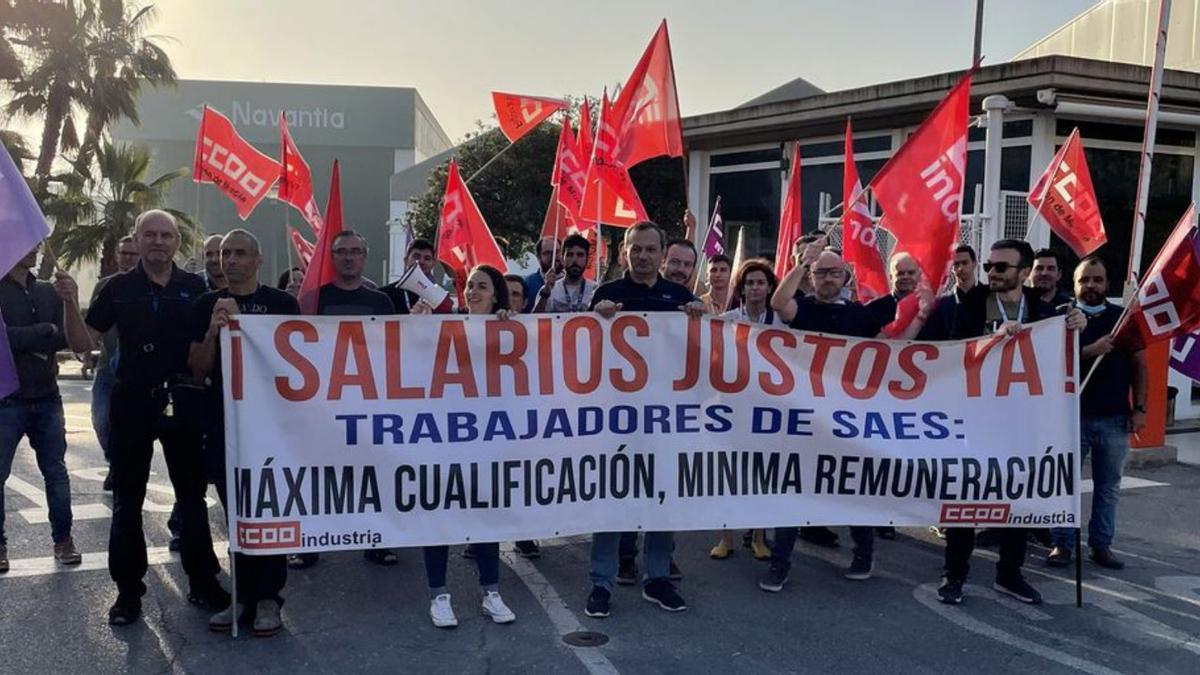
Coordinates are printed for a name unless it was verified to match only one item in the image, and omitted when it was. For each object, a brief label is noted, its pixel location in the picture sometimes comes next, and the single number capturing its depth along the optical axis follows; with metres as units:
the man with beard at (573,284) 6.92
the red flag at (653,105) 8.34
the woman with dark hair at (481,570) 4.76
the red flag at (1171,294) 5.27
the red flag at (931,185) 6.21
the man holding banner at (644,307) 4.94
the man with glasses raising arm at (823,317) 5.38
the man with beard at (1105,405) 5.87
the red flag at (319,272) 4.99
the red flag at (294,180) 9.37
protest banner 4.62
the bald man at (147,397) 4.61
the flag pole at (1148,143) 7.88
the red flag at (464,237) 8.81
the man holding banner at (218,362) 4.58
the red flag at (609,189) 8.62
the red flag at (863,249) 7.51
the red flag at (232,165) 9.27
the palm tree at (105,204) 21.67
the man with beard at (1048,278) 5.88
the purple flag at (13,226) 4.39
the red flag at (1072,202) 8.28
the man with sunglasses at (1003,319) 5.21
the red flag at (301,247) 8.67
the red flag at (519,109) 11.55
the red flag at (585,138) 10.70
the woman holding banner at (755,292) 5.62
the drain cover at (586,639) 4.55
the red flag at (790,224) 8.44
